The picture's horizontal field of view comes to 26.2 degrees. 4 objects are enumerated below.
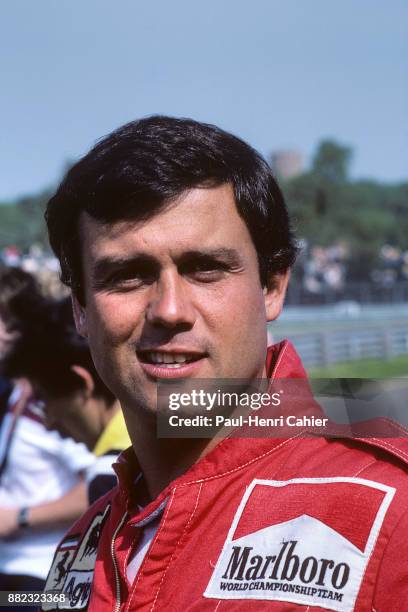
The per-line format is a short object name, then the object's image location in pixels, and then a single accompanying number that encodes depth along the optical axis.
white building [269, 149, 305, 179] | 62.31
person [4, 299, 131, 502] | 2.76
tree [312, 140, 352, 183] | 67.69
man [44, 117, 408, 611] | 1.04
